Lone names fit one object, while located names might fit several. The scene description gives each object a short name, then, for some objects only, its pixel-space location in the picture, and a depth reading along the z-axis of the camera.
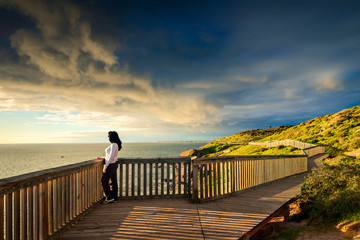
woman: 5.52
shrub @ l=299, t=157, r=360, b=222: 4.92
